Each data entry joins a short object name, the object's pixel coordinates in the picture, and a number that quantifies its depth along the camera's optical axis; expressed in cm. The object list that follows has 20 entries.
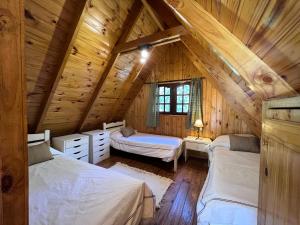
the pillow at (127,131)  397
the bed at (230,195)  120
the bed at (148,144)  312
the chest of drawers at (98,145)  345
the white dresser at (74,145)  292
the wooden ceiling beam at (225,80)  193
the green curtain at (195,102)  361
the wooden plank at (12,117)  39
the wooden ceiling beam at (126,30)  253
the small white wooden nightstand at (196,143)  327
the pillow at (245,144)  250
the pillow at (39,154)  208
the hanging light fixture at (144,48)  241
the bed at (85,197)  117
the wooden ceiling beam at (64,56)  182
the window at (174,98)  390
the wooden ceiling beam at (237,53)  70
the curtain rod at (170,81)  381
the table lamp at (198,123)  346
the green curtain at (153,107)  420
